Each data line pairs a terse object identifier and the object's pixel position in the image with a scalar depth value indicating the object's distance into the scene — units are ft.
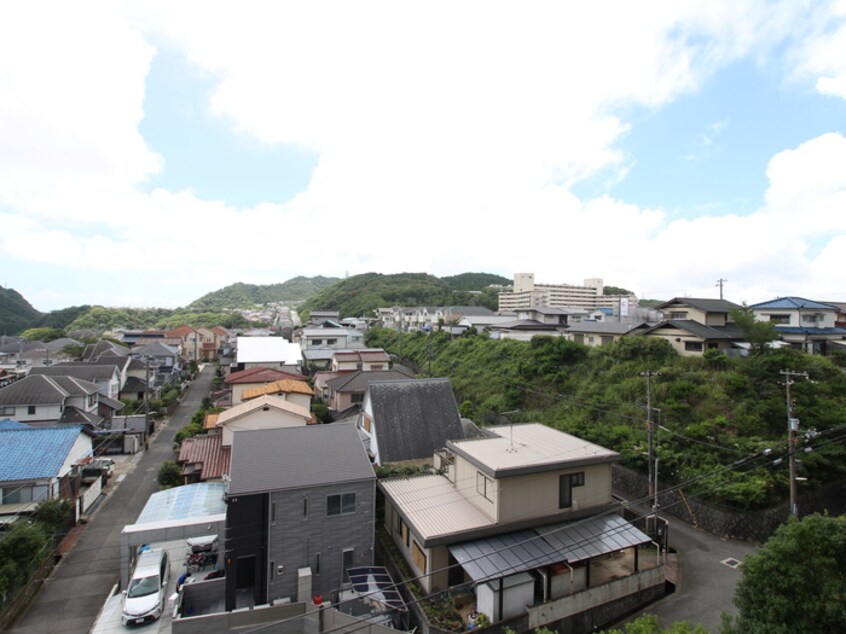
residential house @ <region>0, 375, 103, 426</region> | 80.43
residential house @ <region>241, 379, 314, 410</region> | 83.35
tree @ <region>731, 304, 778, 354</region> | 70.38
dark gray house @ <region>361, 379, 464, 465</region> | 61.87
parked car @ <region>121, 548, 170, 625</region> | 36.60
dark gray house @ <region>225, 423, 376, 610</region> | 38.70
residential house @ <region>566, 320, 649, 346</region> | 94.73
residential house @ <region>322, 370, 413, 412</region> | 92.89
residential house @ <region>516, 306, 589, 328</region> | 142.61
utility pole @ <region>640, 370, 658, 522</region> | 50.90
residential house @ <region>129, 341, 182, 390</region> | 135.03
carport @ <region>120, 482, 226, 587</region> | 42.14
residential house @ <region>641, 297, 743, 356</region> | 78.75
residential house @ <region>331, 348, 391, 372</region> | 123.34
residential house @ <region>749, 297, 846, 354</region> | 89.30
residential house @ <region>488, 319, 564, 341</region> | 128.08
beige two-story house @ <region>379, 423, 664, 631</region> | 36.60
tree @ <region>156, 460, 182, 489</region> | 60.70
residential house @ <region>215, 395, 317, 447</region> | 65.82
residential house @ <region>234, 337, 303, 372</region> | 119.42
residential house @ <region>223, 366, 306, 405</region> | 94.94
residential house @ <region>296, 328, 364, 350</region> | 167.12
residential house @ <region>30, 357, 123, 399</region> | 101.81
